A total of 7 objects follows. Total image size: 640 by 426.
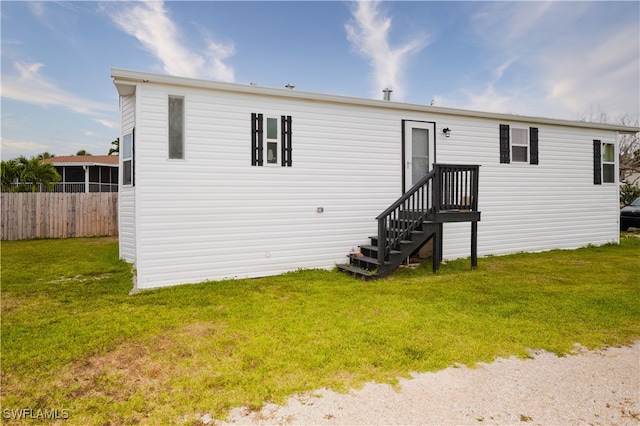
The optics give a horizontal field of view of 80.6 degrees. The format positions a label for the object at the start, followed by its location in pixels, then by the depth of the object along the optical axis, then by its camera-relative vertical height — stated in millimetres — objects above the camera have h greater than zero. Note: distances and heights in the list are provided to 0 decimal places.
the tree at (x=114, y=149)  27162 +4810
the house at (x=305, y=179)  6398 +722
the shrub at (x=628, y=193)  20797 +1159
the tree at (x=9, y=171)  14328 +1680
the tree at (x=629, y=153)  23656 +3923
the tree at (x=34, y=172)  14549 +1693
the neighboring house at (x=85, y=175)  20547 +2255
